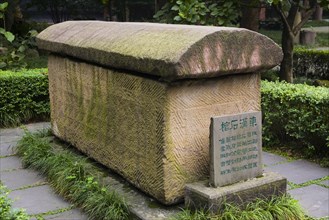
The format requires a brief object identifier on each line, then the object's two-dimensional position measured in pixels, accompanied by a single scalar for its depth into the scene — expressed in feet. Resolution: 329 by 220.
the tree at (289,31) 28.27
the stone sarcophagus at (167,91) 12.68
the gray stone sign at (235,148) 12.53
